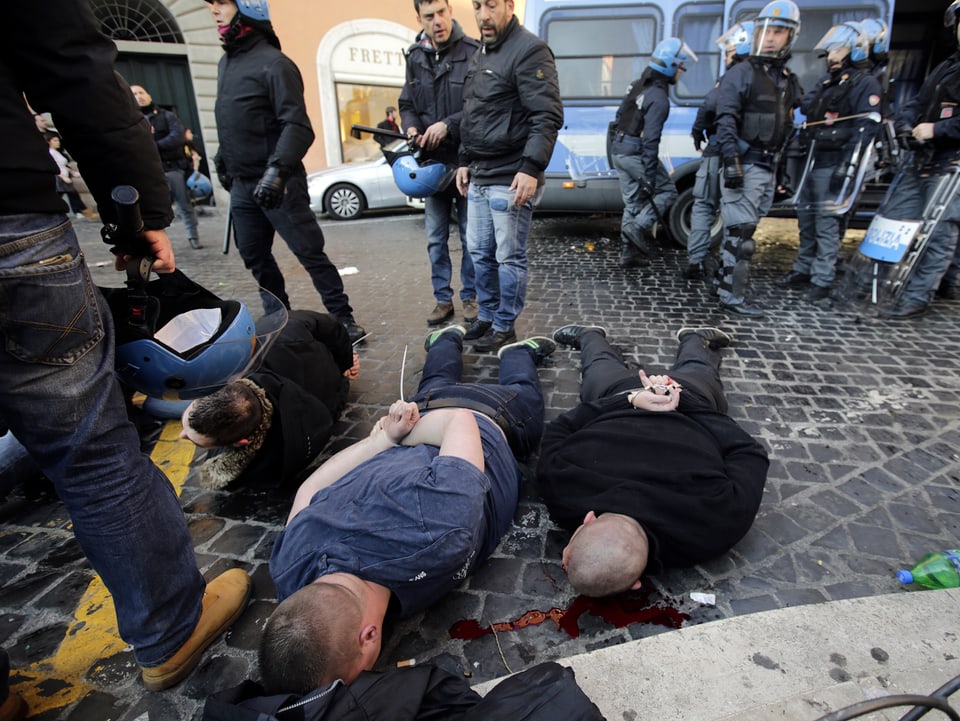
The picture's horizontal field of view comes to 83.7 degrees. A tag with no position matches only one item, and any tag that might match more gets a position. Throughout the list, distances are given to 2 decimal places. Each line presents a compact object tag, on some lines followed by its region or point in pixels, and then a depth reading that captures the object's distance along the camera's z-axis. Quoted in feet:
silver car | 32.71
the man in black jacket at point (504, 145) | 10.82
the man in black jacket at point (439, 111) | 12.97
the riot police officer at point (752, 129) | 14.24
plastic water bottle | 6.13
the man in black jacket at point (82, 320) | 3.74
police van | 20.67
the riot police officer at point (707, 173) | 15.24
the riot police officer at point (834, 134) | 15.26
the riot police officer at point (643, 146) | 18.21
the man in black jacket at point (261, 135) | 11.14
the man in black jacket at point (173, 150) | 22.71
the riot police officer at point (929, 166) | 13.29
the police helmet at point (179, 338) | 4.70
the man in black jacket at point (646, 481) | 5.91
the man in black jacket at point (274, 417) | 7.07
